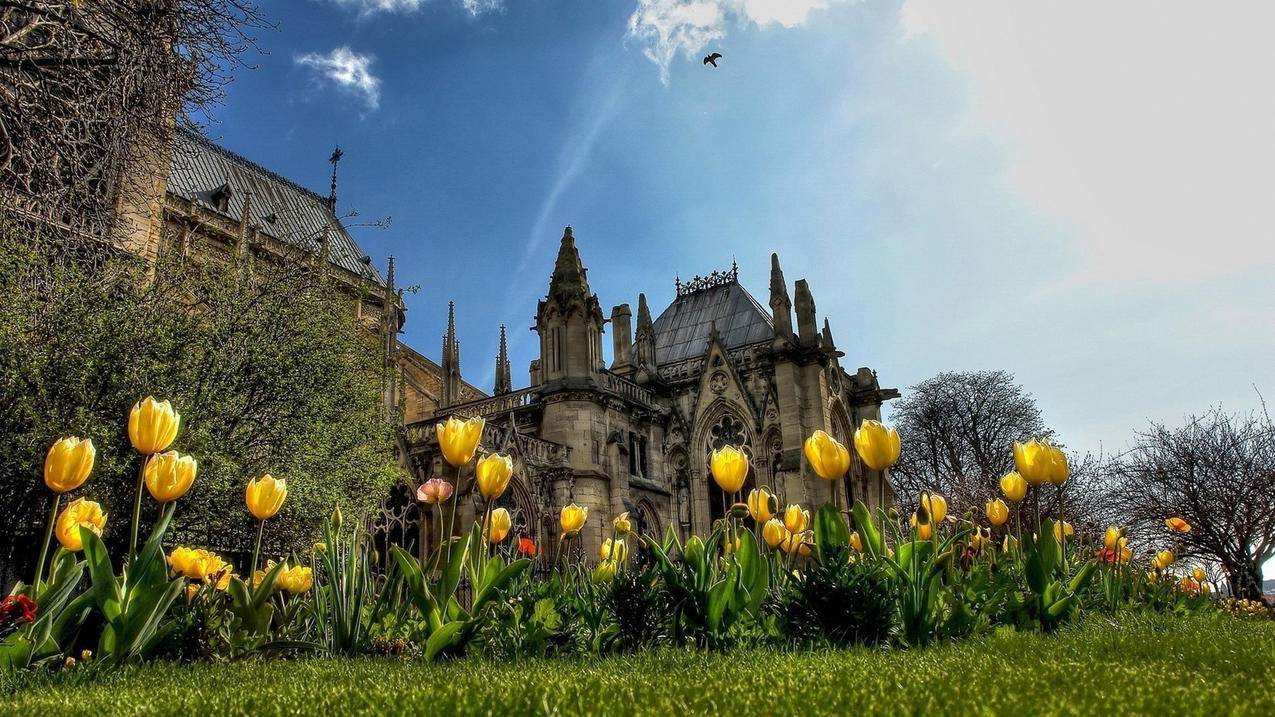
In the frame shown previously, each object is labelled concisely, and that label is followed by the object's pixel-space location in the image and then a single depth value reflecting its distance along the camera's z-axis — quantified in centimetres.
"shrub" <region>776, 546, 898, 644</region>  462
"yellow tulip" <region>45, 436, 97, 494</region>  418
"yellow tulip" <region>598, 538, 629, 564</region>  611
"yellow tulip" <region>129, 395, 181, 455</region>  409
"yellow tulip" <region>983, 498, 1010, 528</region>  689
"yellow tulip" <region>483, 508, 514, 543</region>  608
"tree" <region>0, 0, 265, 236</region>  813
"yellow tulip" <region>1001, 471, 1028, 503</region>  584
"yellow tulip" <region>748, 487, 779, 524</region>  536
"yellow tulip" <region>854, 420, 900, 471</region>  452
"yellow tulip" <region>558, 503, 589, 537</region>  625
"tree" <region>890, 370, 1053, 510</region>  3772
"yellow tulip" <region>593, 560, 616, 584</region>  610
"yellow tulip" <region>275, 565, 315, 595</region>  560
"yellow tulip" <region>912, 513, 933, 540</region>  466
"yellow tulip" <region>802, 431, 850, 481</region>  468
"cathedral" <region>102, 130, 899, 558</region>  1762
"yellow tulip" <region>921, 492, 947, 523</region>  533
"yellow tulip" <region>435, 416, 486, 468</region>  467
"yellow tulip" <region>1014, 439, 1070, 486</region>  491
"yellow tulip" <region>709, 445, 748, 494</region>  520
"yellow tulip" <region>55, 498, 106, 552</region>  468
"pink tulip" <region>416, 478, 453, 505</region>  523
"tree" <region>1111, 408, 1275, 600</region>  1931
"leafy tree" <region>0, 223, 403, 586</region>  873
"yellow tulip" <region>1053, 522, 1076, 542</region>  664
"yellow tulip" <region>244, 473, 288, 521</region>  480
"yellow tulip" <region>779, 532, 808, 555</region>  634
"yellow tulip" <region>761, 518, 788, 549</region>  642
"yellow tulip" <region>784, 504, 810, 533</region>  621
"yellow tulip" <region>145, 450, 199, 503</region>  428
